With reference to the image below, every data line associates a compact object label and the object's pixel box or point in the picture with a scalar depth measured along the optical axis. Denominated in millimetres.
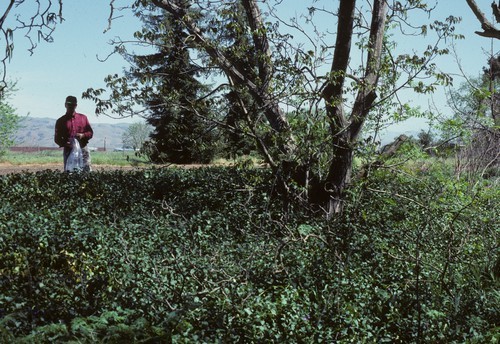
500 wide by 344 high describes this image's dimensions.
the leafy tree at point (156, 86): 8492
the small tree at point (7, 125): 25188
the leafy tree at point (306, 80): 7949
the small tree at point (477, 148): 11719
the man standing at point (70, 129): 11180
